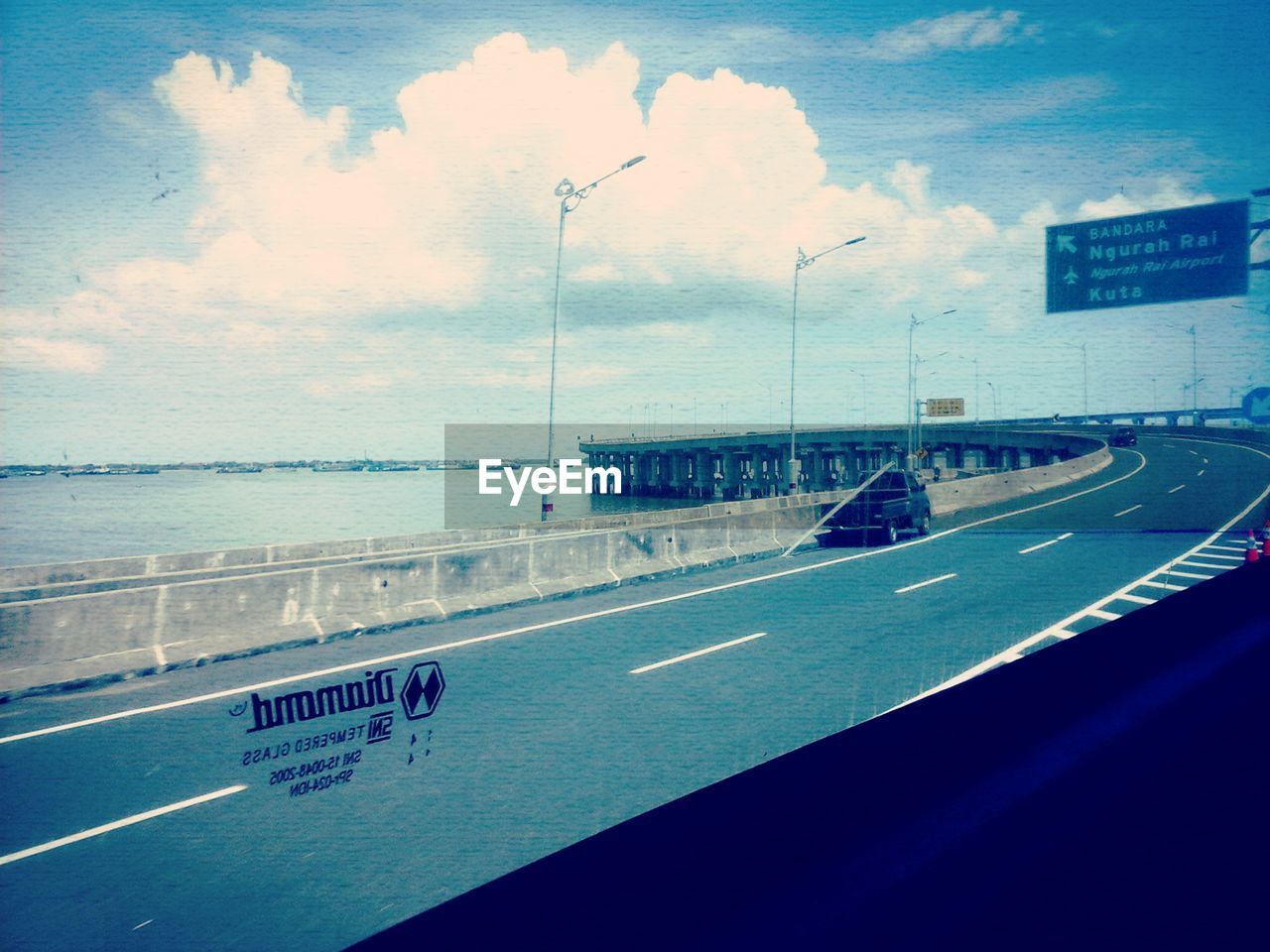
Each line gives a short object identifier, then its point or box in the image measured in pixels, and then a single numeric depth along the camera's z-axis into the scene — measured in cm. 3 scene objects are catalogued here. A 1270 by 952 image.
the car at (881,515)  2270
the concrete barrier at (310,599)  846
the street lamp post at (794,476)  2377
